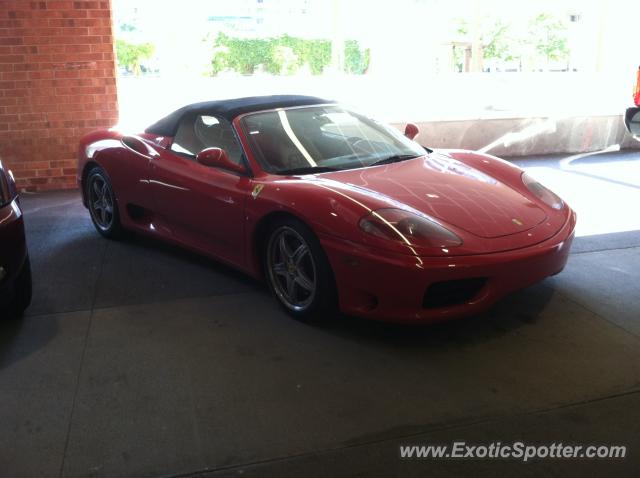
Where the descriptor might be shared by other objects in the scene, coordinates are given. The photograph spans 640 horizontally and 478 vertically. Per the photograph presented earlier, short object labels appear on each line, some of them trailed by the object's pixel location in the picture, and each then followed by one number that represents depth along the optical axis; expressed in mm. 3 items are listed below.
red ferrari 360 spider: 3264
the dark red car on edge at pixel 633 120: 7211
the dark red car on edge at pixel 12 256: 3400
